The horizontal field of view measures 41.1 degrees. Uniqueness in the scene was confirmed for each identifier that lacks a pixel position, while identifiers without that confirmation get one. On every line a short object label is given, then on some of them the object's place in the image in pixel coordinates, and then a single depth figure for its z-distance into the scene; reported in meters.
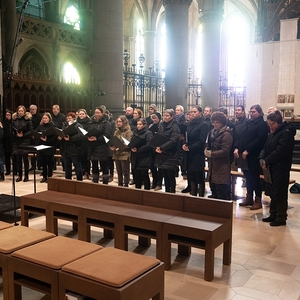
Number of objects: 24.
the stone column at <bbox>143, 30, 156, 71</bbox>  29.42
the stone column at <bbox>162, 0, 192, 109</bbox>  13.86
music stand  7.78
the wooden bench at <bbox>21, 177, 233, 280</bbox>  4.45
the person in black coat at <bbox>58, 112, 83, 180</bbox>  8.57
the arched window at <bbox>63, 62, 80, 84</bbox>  24.52
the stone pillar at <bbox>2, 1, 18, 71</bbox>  17.91
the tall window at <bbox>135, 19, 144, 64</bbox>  32.25
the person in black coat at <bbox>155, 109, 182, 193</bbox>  7.45
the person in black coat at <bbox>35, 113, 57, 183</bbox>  9.44
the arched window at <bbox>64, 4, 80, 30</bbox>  25.41
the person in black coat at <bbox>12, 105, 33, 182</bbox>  9.59
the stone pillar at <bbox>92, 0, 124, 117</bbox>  11.52
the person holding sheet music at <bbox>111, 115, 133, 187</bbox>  8.21
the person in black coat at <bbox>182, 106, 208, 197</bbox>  7.15
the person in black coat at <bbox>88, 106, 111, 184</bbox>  8.59
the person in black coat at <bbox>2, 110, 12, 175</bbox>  10.04
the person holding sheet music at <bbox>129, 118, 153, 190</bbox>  7.80
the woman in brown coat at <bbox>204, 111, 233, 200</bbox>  6.22
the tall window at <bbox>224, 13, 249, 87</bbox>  34.56
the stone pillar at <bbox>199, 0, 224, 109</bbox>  18.31
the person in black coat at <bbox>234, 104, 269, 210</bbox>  6.86
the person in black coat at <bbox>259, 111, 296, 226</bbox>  5.86
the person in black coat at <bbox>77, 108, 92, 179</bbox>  8.93
